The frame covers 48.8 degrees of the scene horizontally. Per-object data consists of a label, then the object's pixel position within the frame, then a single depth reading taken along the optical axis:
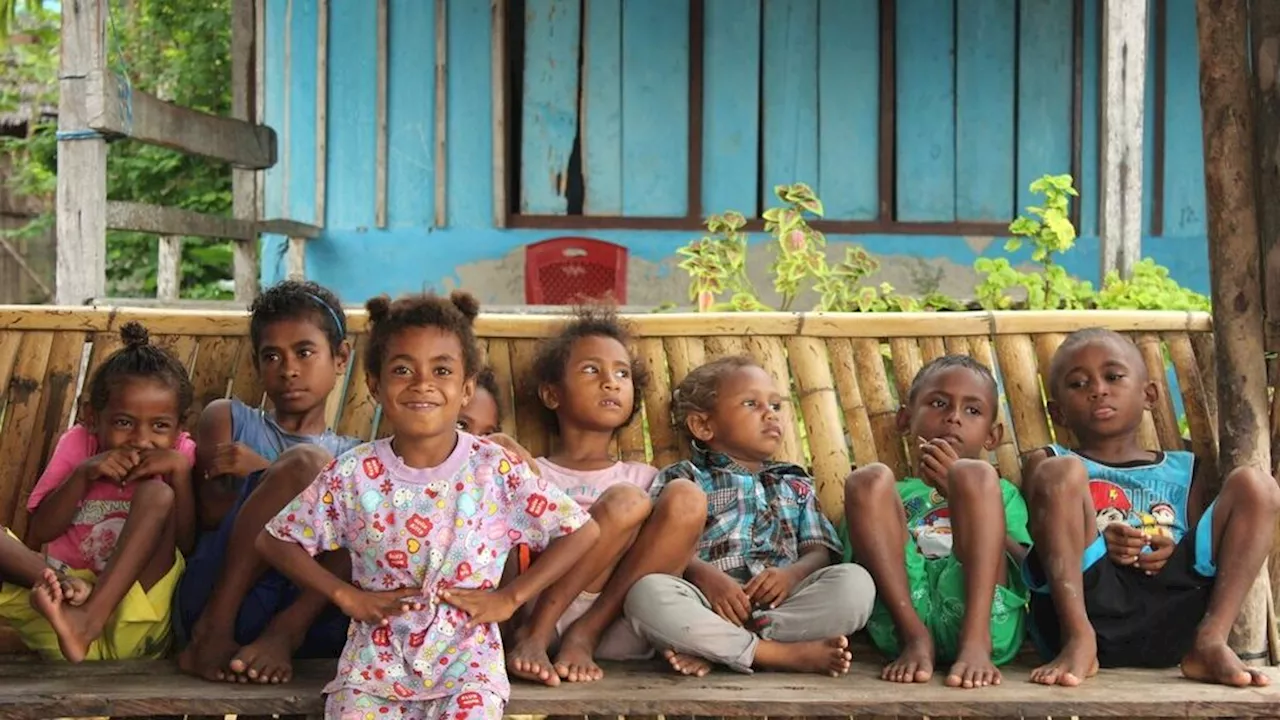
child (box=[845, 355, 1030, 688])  3.12
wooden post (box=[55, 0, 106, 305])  5.82
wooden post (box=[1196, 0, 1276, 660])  3.45
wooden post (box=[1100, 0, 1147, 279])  5.72
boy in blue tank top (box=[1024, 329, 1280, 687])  3.11
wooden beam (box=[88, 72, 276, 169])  5.81
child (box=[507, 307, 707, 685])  3.11
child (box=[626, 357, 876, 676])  3.10
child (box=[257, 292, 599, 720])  2.86
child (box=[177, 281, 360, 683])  3.04
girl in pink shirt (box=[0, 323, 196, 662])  3.11
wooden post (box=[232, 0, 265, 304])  7.38
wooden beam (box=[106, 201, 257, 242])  6.33
